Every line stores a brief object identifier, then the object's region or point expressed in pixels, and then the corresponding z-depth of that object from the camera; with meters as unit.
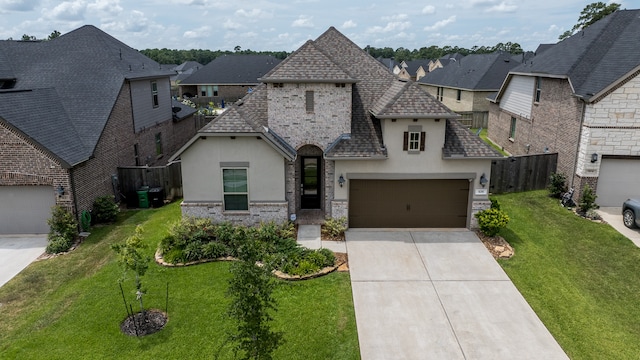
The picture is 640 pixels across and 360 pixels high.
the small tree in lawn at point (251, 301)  7.62
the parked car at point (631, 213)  15.91
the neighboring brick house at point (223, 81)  56.69
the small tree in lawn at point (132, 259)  9.80
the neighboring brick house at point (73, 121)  15.31
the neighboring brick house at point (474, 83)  40.81
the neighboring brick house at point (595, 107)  17.47
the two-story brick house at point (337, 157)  15.30
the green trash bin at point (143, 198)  19.27
